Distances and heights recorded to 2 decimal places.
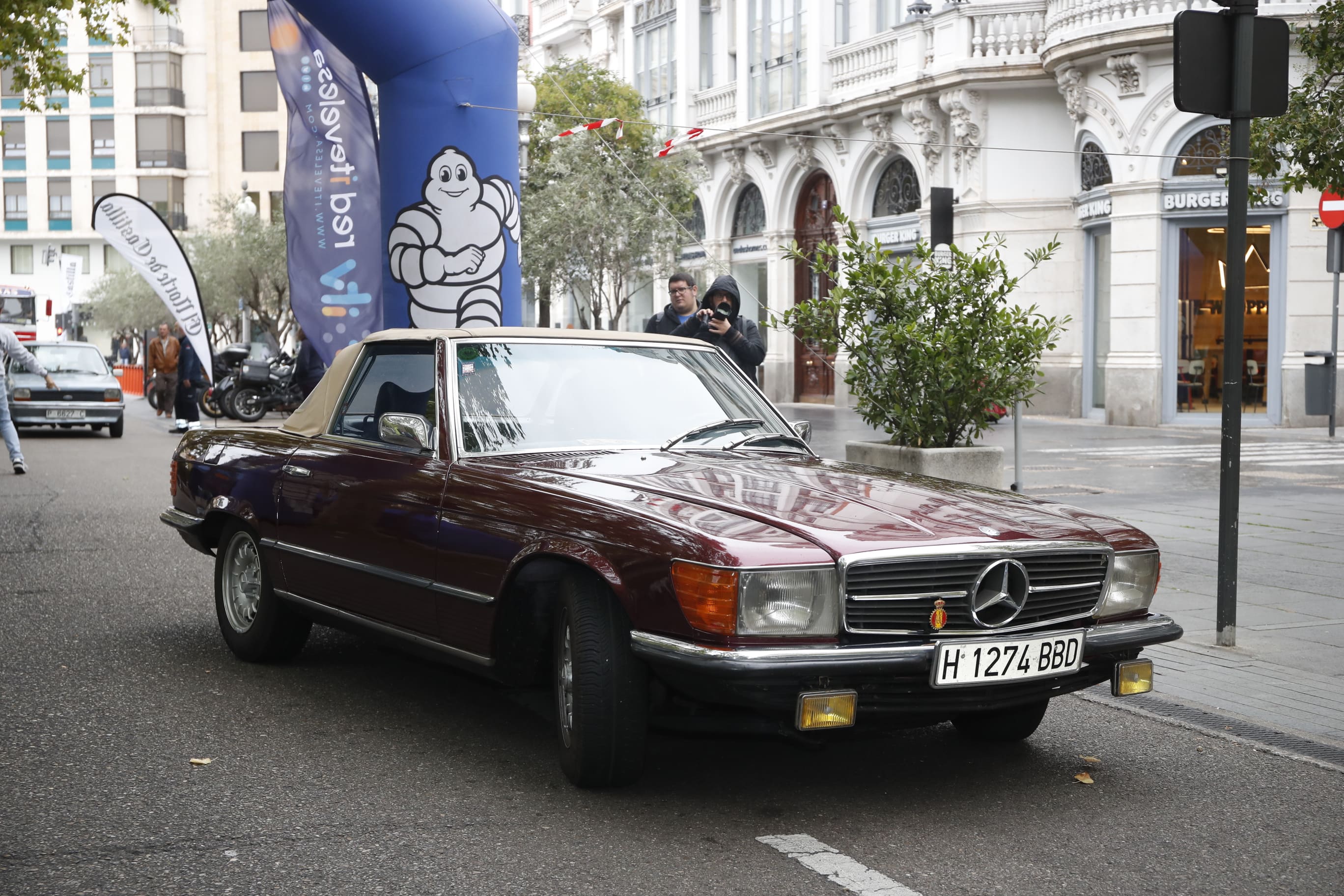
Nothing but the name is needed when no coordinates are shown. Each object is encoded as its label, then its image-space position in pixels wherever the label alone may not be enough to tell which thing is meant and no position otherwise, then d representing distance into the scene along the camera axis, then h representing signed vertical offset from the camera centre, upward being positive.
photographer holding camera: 9.84 +0.28
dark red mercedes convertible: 4.27 -0.57
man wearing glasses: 10.19 +0.42
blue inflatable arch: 11.82 +1.69
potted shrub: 10.55 +0.16
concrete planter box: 10.56 -0.64
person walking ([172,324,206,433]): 24.41 -0.28
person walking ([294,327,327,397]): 19.08 +0.02
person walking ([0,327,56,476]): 16.14 -0.13
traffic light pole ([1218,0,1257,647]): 7.09 +0.50
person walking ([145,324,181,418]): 28.36 +0.22
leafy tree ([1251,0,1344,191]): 10.57 +1.70
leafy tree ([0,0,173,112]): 16.55 +3.70
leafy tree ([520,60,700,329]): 29.34 +2.98
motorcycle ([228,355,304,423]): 27.78 -0.41
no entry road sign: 21.07 +2.21
